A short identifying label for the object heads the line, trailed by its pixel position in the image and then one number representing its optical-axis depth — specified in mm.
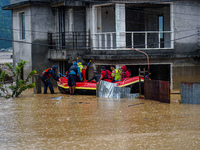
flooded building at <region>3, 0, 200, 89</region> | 20656
